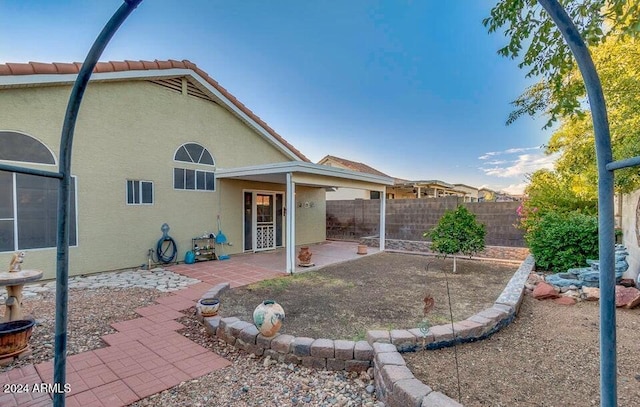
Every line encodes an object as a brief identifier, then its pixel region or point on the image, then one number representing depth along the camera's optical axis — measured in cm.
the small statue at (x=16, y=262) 433
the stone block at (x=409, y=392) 254
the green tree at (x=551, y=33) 262
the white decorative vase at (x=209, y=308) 463
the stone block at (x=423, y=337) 363
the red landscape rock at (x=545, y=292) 565
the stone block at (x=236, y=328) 404
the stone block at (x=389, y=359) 310
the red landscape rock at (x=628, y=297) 486
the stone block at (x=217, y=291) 561
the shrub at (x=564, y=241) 698
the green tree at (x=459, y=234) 796
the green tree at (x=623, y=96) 476
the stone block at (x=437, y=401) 242
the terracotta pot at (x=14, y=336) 338
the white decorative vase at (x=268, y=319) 375
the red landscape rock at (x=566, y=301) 538
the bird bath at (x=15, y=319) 340
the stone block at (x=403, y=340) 358
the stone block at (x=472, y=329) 387
